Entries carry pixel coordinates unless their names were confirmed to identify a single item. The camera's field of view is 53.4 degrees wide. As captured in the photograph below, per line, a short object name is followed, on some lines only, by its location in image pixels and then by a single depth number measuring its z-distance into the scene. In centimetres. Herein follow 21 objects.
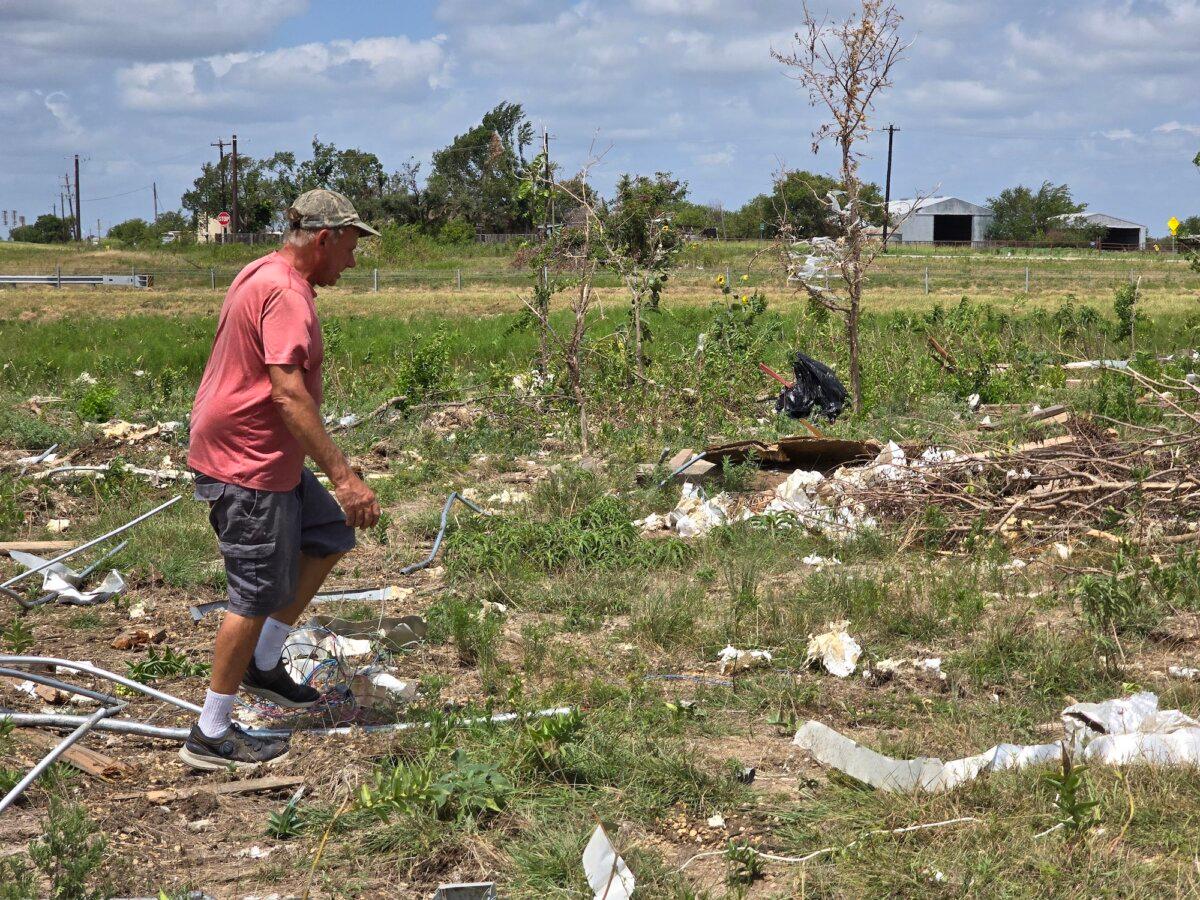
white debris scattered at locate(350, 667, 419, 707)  422
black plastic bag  1027
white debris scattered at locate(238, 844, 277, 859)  323
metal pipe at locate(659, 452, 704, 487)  764
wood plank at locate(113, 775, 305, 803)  359
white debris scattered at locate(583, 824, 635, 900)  289
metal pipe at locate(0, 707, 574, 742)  387
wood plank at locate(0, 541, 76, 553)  671
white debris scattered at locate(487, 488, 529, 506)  748
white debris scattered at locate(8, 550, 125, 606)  572
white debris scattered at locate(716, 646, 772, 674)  461
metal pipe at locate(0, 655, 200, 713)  396
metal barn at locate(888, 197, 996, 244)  8194
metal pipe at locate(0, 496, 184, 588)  505
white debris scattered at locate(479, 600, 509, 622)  527
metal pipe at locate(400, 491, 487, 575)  619
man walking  358
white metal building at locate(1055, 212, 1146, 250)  8061
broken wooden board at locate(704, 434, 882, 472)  782
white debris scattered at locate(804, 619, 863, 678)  449
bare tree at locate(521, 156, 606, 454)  899
